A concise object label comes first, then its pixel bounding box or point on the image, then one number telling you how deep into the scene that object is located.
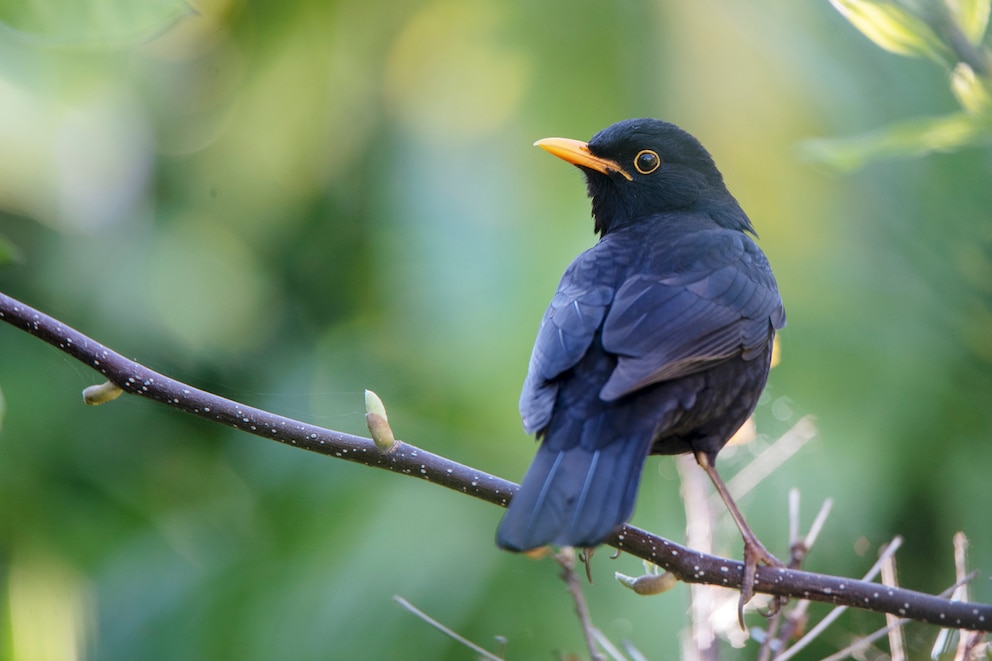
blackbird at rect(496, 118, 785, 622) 4.42
